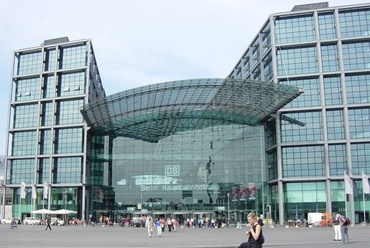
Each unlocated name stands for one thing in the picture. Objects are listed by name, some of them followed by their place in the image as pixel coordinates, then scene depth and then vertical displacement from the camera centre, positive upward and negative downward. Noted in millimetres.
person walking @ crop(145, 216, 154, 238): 31359 -1939
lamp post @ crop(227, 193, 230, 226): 70188 -1539
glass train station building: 64938 +9740
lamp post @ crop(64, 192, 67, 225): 73688 -588
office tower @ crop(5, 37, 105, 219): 74062 +11113
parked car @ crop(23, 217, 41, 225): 68431 -3415
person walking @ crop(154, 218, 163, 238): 33156 -2065
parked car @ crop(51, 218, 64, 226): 67688 -3532
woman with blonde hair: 9930 -833
